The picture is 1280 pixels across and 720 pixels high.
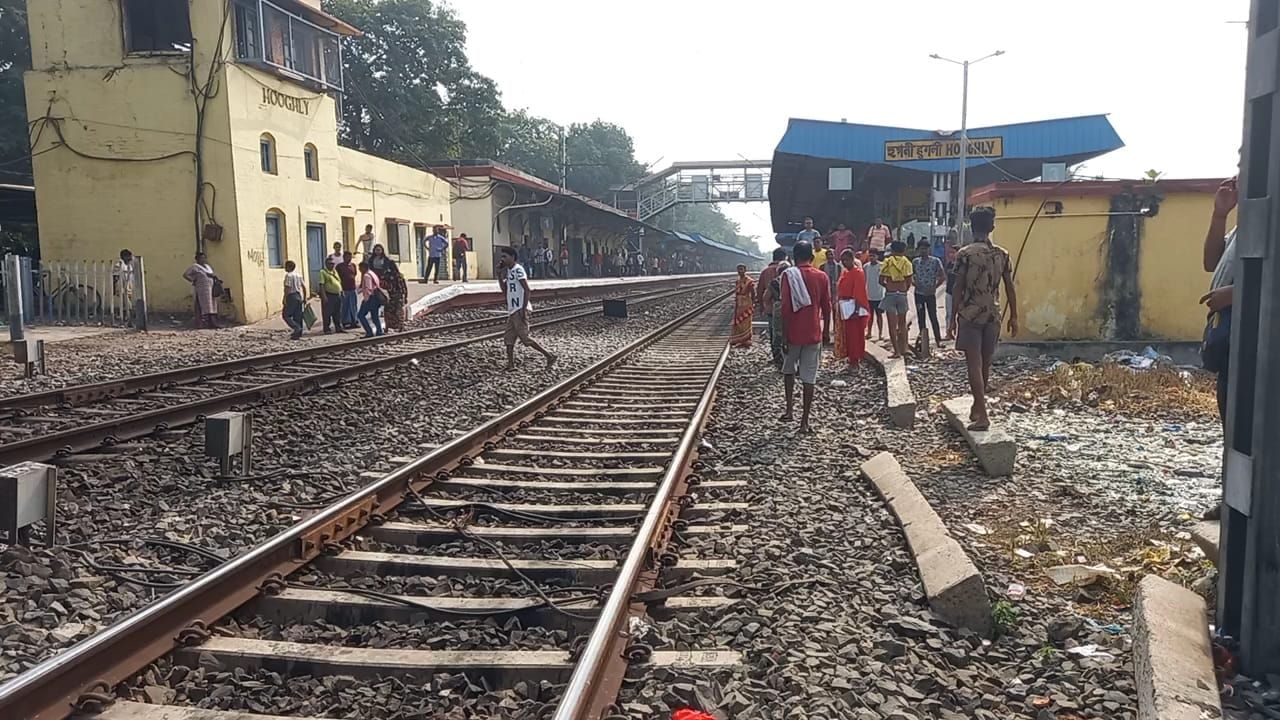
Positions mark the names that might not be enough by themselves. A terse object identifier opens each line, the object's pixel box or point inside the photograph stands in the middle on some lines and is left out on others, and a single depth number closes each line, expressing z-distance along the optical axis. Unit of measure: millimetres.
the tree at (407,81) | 45938
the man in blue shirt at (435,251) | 28891
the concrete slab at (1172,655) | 2859
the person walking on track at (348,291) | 17125
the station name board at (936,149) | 33844
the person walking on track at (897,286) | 12195
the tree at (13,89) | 31203
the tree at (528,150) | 72688
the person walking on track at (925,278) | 12891
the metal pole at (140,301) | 17578
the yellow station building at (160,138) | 20219
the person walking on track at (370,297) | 15898
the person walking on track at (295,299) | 17062
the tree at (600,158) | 80188
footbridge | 61906
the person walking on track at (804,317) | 8148
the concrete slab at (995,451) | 6418
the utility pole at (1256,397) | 3066
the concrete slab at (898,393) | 8484
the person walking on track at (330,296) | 17141
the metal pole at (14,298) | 13375
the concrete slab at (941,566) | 3793
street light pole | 29875
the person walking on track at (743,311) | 15336
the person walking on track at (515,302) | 11867
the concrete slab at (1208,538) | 4059
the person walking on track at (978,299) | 7098
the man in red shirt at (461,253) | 31547
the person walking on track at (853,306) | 11750
